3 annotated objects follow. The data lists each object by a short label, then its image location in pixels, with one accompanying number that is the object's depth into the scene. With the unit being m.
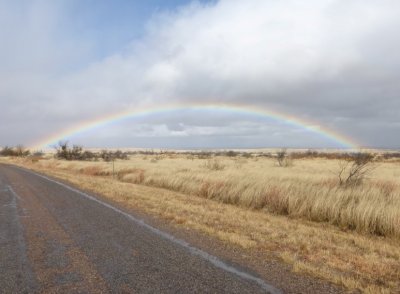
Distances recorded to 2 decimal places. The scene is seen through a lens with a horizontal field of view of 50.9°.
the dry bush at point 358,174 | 16.85
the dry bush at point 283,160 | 45.60
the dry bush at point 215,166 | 34.78
